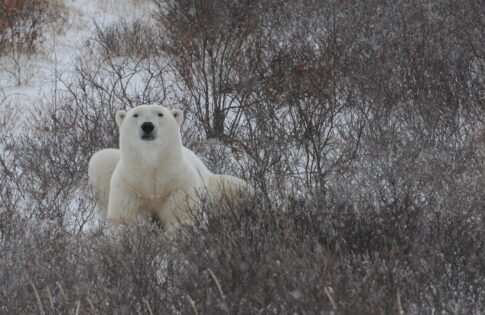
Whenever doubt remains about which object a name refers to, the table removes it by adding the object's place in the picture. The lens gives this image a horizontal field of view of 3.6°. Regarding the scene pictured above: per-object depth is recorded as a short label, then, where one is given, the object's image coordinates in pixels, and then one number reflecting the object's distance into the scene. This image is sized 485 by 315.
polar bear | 45.54
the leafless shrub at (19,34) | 57.11
